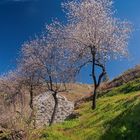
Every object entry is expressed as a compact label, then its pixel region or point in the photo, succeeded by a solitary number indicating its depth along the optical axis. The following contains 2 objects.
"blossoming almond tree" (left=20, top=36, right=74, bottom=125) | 20.58
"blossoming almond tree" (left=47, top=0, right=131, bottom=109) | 17.43
